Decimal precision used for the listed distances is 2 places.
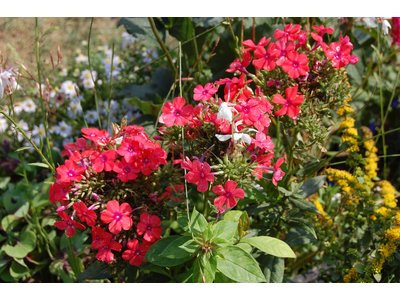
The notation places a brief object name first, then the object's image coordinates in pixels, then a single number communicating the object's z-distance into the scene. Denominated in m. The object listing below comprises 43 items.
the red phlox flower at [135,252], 0.60
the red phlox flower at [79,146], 0.63
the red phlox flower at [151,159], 0.59
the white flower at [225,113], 0.54
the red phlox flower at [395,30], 0.85
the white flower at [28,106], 1.06
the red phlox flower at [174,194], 0.62
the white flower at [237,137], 0.55
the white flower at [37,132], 1.00
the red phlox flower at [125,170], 0.59
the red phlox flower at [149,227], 0.60
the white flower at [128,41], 1.20
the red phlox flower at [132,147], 0.58
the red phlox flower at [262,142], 0.57
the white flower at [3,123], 1.01
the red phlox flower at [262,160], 0.57
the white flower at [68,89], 1.07
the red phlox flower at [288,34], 0.63
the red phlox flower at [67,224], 0.60
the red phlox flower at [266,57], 0.62
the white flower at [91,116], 1.06
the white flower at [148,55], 1.15
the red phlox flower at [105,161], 0.58
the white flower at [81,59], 1.19
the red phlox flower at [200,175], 0.55
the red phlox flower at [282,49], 0.61
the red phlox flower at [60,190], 0.59
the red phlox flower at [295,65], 0.60
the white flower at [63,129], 1.01
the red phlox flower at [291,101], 0.59
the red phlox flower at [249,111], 0.56
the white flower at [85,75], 1.11
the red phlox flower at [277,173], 0.58
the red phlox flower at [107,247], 0.59
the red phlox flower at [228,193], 0.55
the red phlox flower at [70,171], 0.58
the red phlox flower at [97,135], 0.61
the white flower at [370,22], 0.81
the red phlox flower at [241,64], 0.63
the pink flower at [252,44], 0.63
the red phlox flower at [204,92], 0.59
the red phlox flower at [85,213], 0.58
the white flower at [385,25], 0.73
